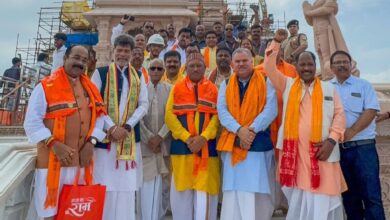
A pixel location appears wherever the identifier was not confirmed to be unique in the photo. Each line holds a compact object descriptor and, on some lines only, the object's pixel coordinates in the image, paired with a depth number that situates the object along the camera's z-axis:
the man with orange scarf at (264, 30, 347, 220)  3.26
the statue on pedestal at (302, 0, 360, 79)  5.99
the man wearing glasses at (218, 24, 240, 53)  7.51
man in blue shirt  3.36
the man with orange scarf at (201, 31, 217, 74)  6.47
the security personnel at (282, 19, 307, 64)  5.44
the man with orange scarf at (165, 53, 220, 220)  3.68
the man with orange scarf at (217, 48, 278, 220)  3.50
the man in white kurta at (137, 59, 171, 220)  3.95
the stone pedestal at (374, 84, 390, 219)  4.08
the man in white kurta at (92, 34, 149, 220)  3.50
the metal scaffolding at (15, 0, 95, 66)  23.81
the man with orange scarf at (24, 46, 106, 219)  3.08
